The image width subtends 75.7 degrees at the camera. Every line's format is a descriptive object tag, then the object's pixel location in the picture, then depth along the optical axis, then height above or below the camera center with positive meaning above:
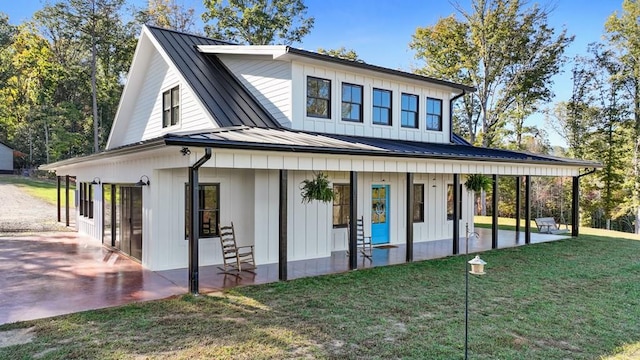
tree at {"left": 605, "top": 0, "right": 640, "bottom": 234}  23.56 +7.45
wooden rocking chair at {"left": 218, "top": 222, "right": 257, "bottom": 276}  8.66 -1.70
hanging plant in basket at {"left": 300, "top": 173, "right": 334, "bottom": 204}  8.88 -0.26
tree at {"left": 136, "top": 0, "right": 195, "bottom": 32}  30.52 +12.02
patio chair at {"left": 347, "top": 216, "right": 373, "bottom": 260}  10.63 -1.72
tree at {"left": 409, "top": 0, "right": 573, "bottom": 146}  23.61 +7.58
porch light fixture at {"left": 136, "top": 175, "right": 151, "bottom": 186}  9.02 -0.09
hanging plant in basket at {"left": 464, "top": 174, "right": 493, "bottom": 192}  12.41 -0.13
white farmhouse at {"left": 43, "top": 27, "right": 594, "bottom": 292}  8.29 +0.48
